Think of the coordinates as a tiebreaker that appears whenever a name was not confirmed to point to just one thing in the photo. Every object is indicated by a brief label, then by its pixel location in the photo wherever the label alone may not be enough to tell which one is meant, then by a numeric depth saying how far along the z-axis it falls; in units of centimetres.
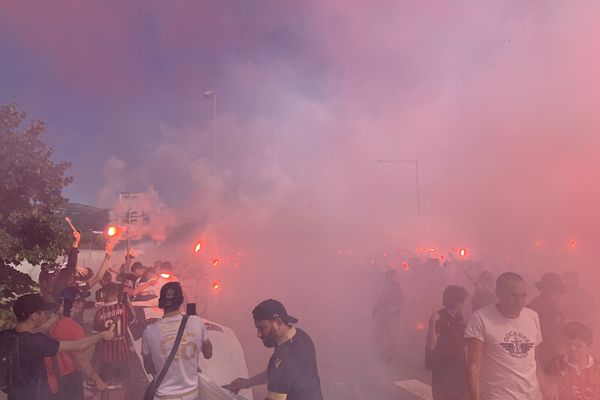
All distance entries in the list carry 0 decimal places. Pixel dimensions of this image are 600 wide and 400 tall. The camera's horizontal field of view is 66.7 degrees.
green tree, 614
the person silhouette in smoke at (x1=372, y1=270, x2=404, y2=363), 925
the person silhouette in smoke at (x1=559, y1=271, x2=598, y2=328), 591
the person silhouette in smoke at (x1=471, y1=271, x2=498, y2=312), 580
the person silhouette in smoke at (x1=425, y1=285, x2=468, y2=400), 437
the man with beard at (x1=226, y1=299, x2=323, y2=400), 296
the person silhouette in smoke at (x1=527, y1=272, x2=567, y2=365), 464
